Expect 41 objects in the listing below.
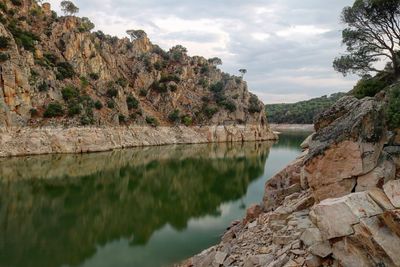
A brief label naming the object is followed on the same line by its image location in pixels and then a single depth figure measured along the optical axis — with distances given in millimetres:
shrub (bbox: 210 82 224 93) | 107062
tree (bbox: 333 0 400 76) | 24594
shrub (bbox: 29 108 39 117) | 58084
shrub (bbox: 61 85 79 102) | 67125
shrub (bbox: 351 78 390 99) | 23281
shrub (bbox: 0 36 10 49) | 58462
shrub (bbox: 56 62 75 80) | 71800
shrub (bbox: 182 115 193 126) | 91812
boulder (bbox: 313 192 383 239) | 7926
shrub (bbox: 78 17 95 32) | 86875
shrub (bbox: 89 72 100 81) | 81500
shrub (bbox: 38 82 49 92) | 62844
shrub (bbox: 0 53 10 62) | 56562
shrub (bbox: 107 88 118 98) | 79438
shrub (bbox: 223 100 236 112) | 98312
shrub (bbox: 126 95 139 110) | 83250
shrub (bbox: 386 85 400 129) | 11638
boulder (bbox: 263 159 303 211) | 15758
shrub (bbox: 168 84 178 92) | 96875
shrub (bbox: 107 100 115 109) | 75688
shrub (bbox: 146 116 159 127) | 83312
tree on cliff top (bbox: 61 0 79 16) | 97775
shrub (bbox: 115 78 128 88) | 86994
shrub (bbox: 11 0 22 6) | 80250
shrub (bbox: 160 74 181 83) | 98312
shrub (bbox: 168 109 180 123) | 91062
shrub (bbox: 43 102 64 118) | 59434
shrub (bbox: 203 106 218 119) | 95688
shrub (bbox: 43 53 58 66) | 73000
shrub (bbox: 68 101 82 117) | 62500
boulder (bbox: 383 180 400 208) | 8288
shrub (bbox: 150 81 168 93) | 96438
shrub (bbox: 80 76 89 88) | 76331
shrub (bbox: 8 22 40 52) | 68788
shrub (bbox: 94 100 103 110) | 71250
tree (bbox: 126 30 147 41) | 115738
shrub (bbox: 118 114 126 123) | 75625
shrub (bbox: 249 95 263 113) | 103875
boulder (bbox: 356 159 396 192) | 10016
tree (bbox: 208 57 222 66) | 129500
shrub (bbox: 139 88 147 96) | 96062
